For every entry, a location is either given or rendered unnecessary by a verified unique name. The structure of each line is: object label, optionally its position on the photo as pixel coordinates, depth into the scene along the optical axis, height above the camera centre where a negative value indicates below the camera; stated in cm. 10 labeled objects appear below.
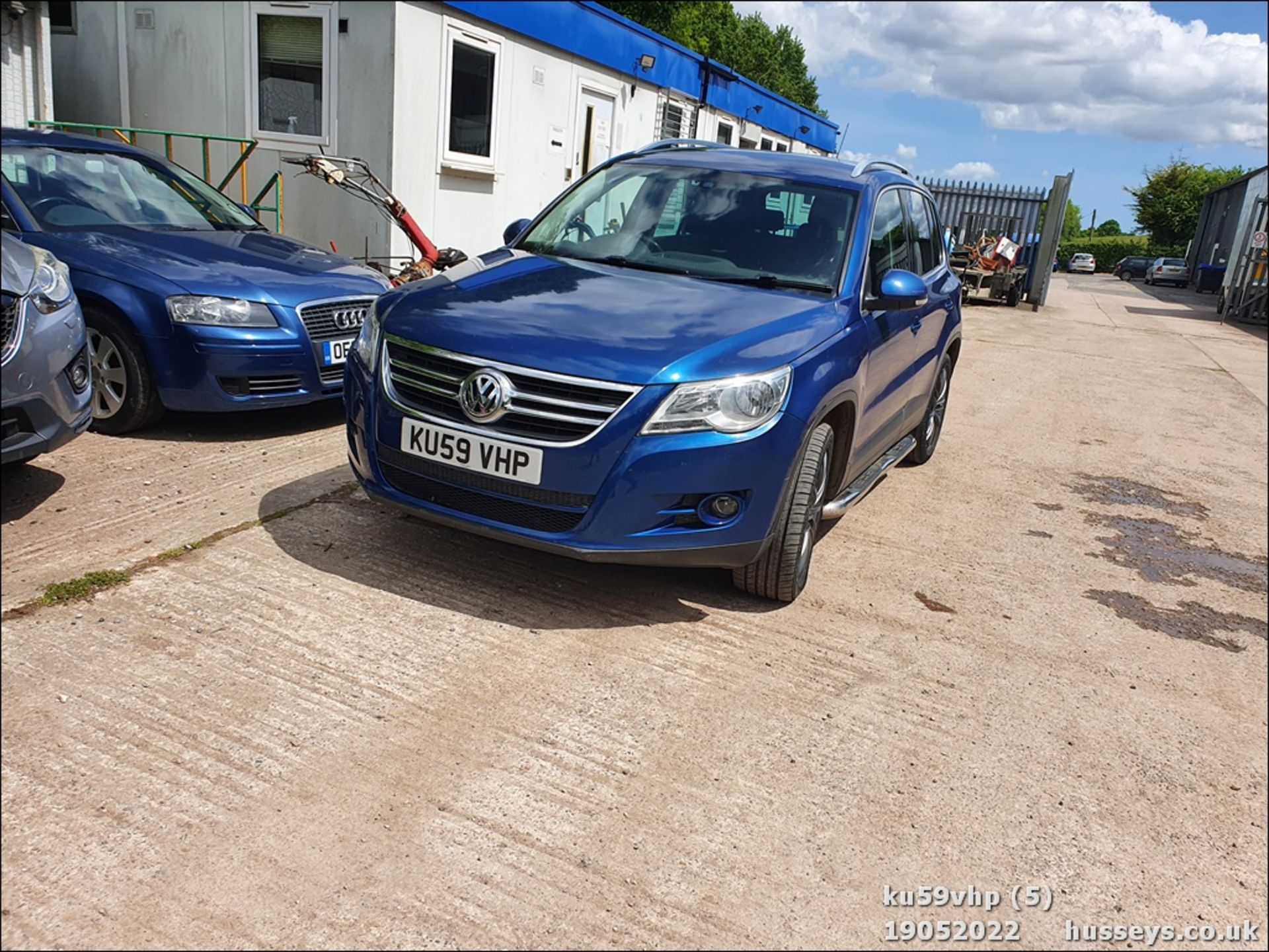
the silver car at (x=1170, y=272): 4731 -115
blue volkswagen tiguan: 340 -63
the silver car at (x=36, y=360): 224 -53
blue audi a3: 521 -78
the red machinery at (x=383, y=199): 863 -25
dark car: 5728 -139
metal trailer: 2077 -92
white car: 6122 -146
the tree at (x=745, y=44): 3829 +695
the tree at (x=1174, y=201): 5662 +251
